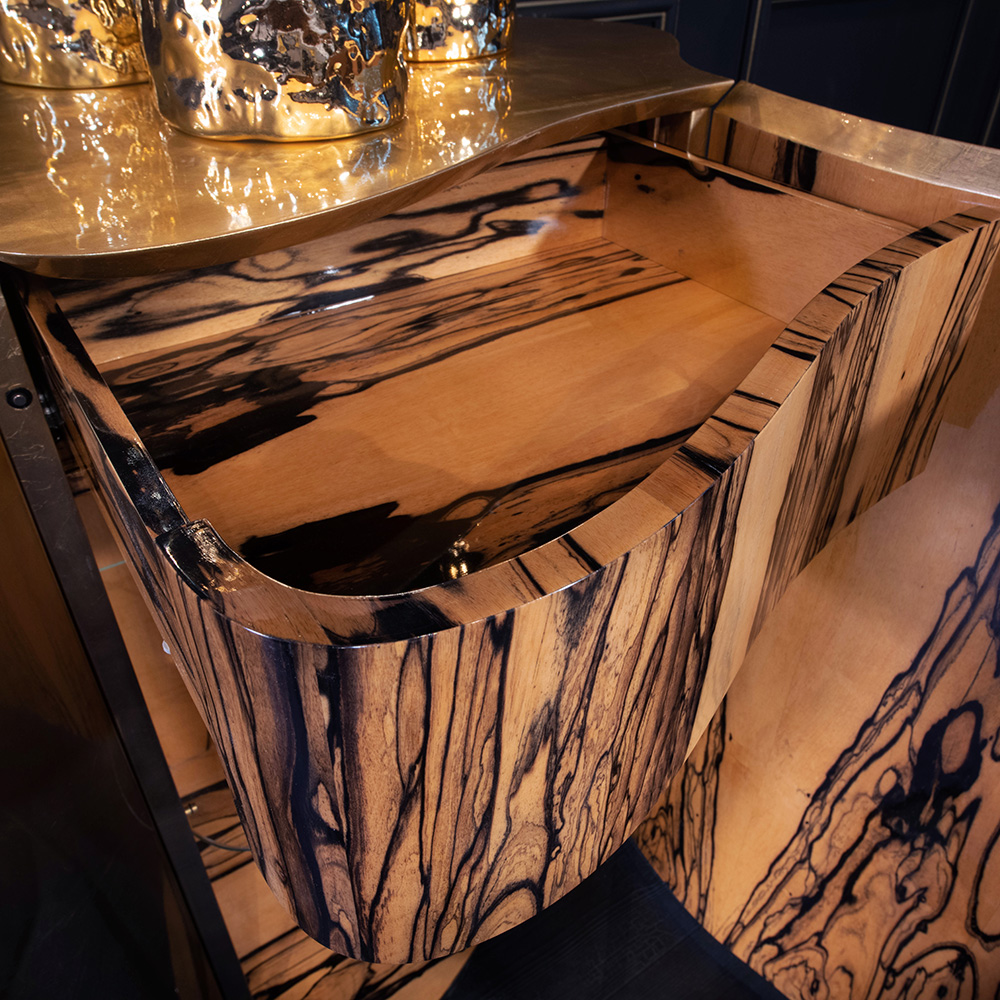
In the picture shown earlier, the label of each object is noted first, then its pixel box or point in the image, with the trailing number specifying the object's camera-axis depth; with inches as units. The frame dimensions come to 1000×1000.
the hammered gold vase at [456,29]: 17.8
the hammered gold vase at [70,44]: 14.2
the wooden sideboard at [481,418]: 9.3
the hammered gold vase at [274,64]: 11.9
